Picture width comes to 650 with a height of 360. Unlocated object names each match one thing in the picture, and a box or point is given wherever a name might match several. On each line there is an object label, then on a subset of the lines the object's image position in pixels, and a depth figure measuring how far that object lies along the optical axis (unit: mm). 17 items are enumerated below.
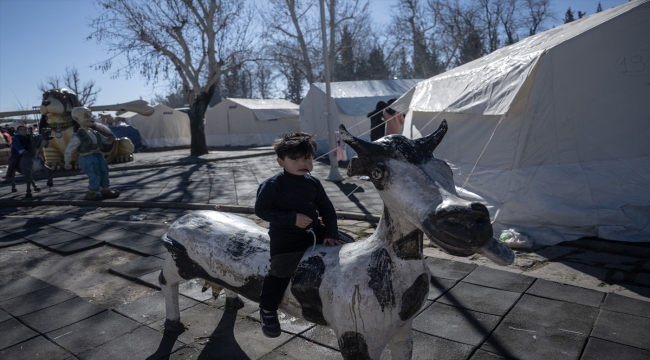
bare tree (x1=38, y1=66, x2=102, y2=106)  45272
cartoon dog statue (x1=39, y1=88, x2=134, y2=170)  14062
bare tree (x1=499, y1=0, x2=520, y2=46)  32781
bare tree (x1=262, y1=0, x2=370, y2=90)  22278
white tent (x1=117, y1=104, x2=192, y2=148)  28109
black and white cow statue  1613
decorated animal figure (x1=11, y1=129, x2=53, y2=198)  10391
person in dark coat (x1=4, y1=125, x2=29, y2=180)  10445
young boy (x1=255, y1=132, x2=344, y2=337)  2363
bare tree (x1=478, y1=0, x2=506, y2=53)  32312
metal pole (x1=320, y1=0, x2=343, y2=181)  9859
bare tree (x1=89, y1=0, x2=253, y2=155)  18109
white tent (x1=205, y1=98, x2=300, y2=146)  26734
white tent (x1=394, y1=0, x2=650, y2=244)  5379
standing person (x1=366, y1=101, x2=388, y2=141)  10570
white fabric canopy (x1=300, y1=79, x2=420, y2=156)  14508
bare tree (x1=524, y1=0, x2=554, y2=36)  32553
